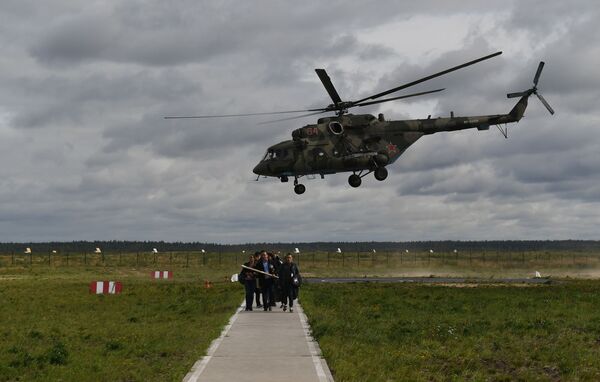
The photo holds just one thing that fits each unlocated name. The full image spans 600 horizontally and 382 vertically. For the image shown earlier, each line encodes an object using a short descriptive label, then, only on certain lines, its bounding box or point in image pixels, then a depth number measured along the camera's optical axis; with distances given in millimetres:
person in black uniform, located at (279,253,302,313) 26500
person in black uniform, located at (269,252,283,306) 27188
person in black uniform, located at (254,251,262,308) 27016
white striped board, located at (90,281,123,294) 37719
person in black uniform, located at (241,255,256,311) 26547
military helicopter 33625
